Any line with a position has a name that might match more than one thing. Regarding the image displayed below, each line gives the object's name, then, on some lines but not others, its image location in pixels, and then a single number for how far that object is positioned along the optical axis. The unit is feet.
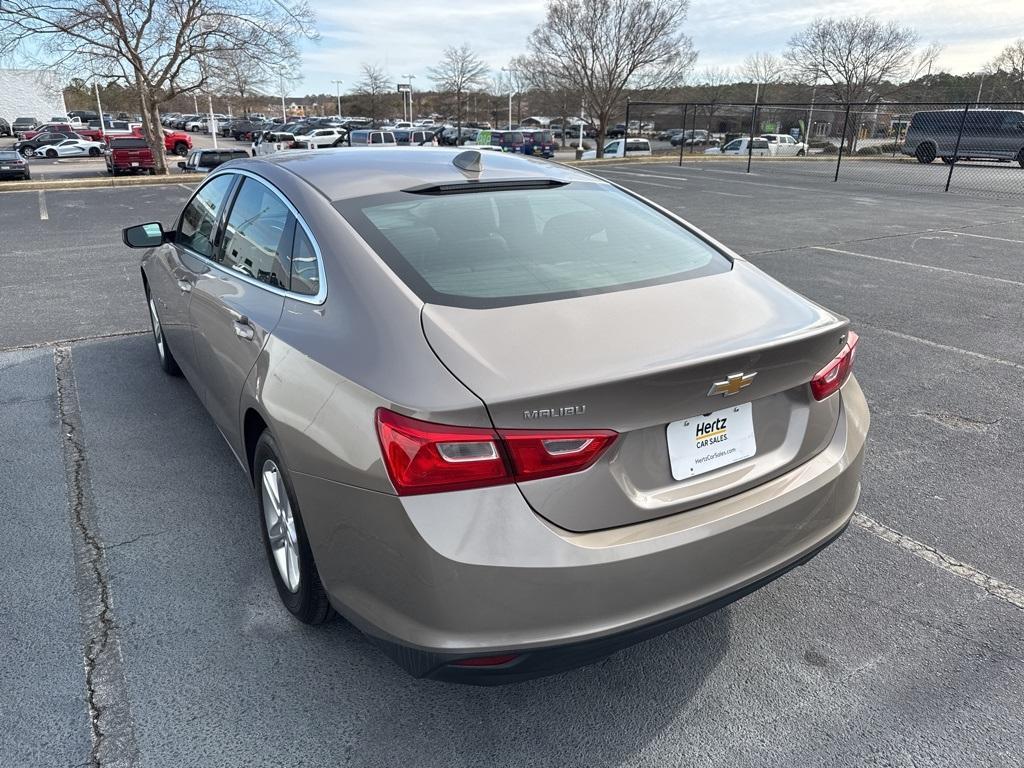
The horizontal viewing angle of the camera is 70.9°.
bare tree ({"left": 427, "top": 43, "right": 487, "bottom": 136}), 202.90
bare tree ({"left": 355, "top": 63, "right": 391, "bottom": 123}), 262.88
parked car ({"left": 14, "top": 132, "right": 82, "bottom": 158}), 136.36
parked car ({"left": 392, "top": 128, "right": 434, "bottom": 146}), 103.46
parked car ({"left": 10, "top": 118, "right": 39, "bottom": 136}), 189.13
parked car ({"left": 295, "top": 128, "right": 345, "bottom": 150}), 121.28
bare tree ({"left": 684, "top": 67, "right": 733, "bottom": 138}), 242.62
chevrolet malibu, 5.81
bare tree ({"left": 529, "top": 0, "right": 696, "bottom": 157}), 112.78
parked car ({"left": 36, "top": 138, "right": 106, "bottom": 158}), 136.36
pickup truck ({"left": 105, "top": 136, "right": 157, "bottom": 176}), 95.14
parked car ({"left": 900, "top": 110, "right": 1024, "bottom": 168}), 86.53
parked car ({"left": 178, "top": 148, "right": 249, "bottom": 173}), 81.71
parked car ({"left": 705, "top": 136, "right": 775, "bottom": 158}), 122.62
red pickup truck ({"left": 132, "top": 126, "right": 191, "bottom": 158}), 139.13
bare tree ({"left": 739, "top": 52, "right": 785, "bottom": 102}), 234.99
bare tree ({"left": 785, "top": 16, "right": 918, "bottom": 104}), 160.25
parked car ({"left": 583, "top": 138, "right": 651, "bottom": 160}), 120.98
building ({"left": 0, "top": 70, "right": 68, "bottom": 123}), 229.45
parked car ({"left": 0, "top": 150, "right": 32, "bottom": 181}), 85.10
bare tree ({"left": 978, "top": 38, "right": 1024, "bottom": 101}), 181.88
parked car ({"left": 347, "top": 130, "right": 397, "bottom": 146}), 92.40
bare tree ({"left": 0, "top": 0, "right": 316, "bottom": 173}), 76.84
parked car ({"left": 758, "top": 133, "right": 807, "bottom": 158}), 128.36
